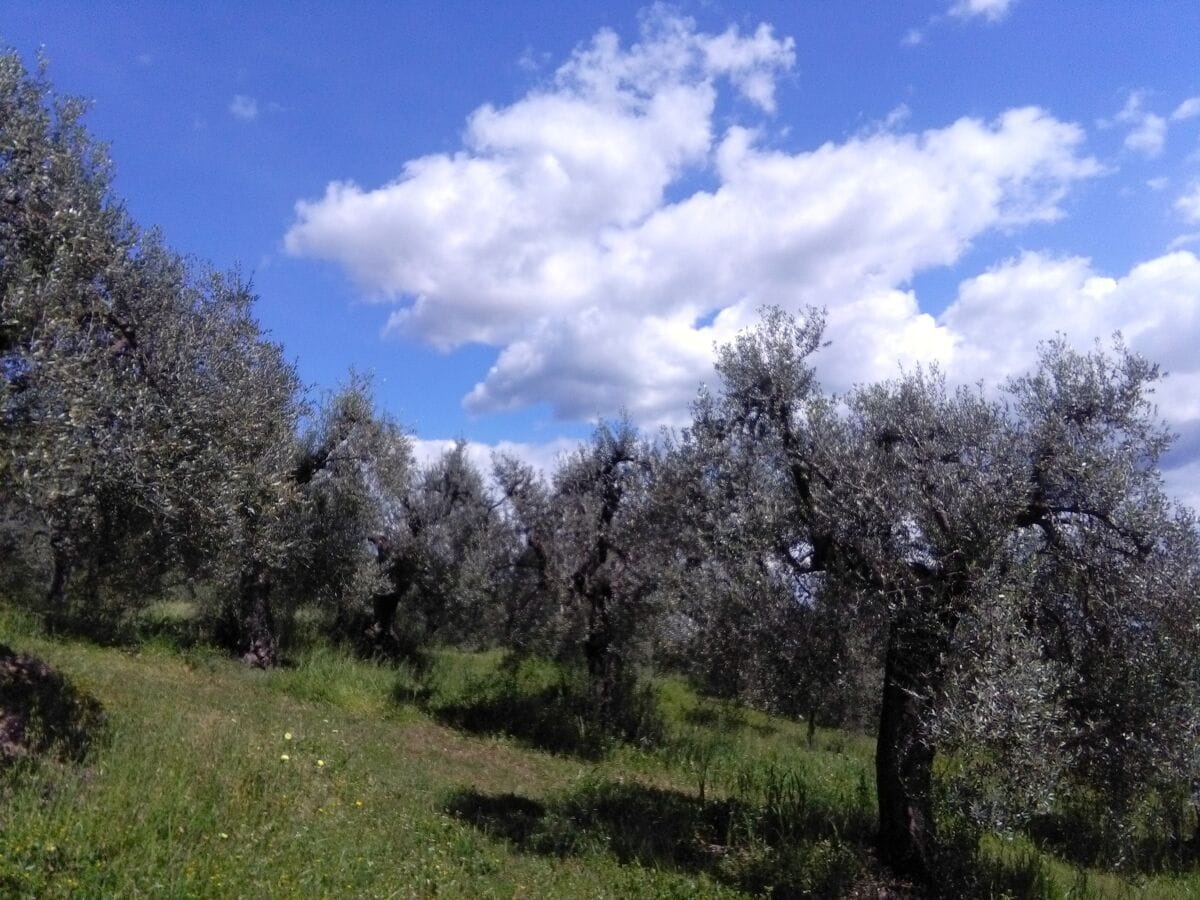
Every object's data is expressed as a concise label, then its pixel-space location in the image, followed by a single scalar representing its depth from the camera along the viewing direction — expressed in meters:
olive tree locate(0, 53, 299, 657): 7.81
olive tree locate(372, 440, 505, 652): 22.53
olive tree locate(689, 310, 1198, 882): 8.23
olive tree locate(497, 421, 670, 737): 18.41
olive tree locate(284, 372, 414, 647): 21.73
